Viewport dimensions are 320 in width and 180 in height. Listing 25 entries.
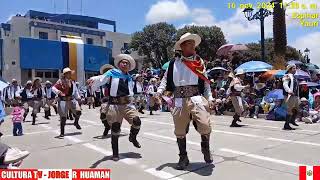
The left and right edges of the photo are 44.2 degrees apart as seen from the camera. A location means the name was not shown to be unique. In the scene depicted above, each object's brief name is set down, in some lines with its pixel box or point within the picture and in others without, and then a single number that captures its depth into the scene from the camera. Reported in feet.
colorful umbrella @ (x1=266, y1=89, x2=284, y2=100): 46.15
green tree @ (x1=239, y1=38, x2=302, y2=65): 157.07
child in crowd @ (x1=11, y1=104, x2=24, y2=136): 38.47
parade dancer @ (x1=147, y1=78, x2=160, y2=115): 60.88
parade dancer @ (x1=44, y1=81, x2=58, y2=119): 56.24
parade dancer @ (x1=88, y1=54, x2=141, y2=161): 23.39
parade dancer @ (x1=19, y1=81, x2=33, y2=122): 51.78
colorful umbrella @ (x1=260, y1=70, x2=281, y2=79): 58.69
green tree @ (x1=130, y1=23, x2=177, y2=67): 176.65
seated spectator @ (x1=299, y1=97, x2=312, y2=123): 40.72
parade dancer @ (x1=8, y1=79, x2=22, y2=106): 52.99
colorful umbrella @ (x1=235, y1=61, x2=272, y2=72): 58.90
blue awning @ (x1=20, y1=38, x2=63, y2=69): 138.21
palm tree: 62.68
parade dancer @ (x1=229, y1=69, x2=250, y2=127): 37.32
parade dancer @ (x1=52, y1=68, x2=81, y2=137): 34.71
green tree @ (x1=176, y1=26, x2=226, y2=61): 165.30
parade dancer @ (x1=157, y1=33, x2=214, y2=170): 19.81
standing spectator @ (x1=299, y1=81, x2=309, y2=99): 45.55
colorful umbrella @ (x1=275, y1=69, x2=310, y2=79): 54.16
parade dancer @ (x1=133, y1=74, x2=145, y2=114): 44.18
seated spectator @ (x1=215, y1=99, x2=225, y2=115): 54.33
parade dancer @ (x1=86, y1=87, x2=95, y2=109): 83.63
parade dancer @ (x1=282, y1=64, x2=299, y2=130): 33.50
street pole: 61.00
